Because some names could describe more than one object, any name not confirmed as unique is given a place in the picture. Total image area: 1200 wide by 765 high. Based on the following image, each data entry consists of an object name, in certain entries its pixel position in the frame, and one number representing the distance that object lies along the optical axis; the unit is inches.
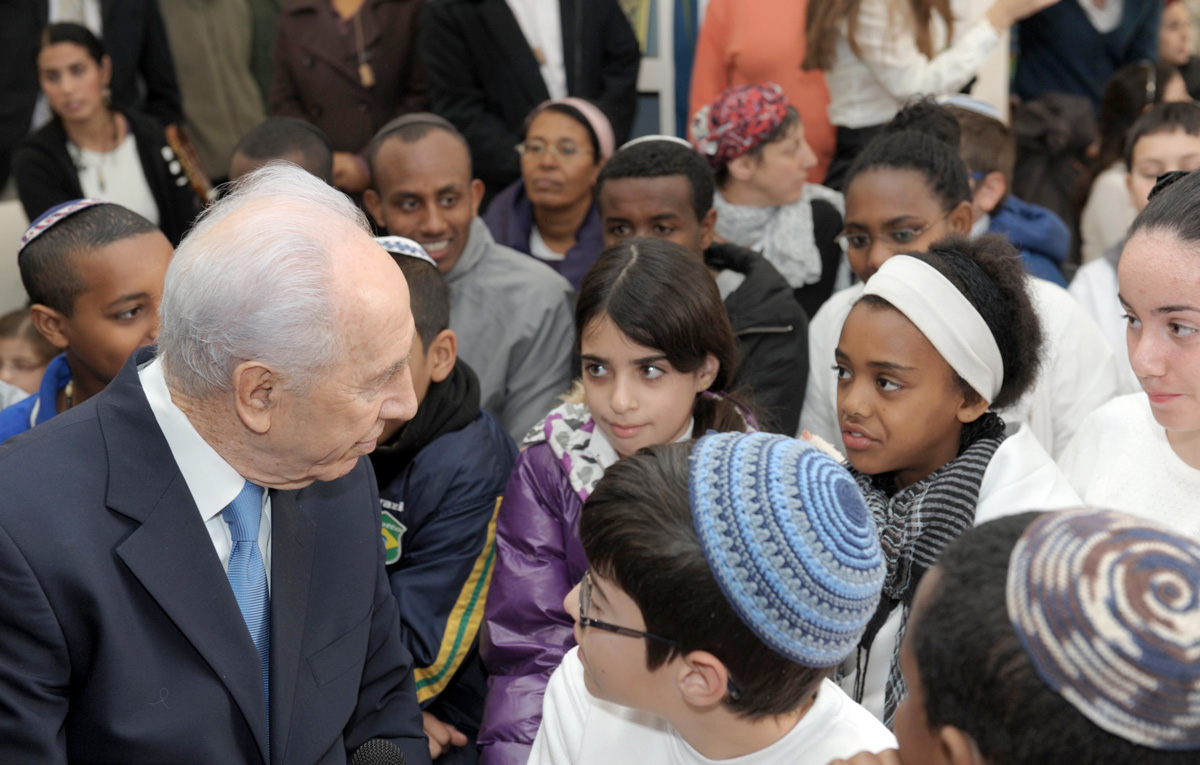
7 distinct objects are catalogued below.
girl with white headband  76.9
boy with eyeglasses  49.9
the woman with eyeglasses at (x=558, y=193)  155.3
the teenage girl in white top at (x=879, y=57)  158.2
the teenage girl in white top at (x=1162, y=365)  70.3
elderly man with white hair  55.3
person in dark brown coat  183.9
